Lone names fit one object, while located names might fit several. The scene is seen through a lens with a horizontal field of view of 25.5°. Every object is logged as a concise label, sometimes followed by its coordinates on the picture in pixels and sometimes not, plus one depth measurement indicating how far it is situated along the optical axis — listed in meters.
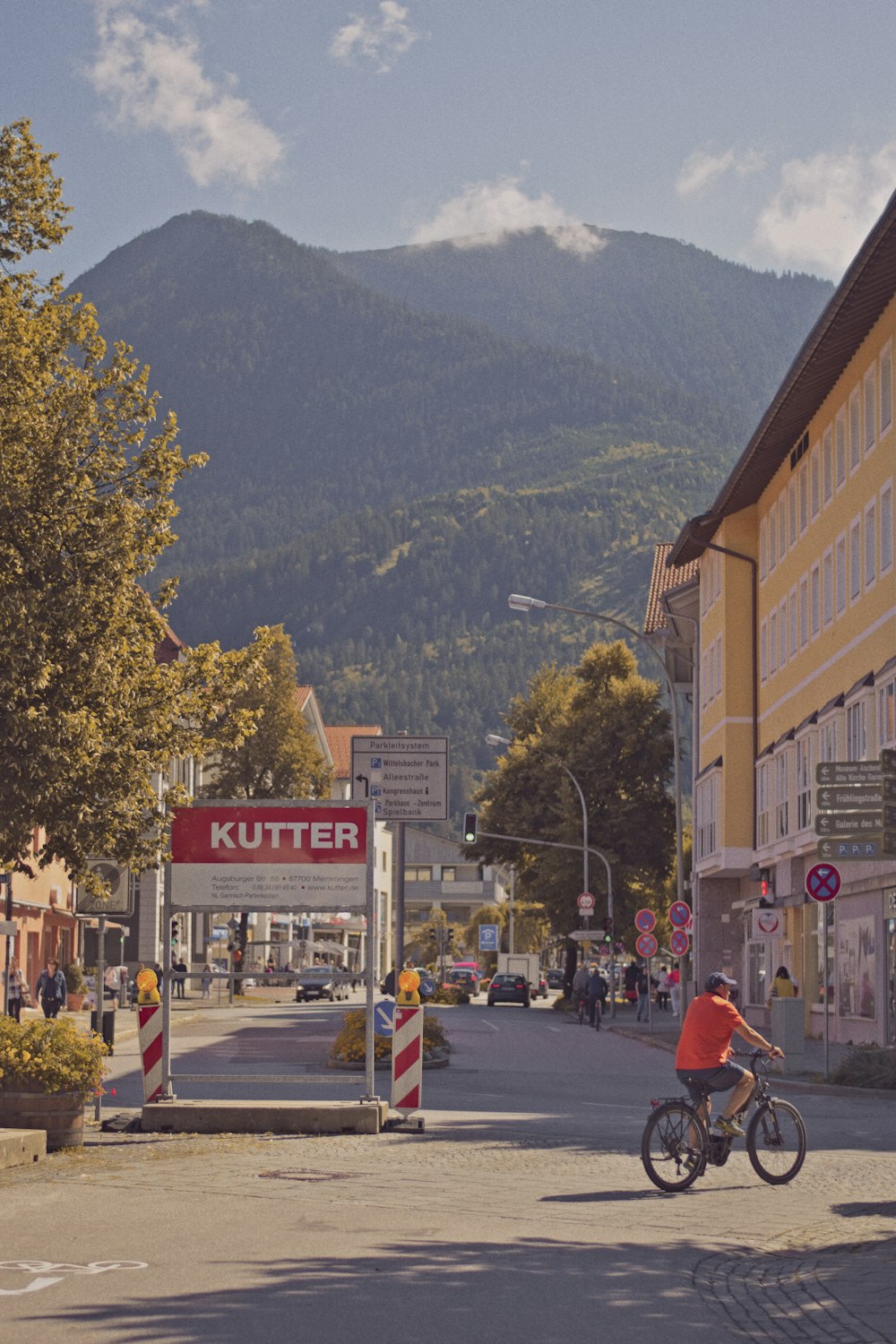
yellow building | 35.47
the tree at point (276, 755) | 81.31
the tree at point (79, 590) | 17.77
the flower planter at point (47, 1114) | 15.95
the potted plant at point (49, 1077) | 15.84
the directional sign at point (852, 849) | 25.89
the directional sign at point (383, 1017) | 22.19
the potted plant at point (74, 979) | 59.38
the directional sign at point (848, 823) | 25.44
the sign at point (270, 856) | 18.80
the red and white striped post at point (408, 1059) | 18.25
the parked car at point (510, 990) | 75.88
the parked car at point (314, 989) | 75.38
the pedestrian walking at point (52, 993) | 42.50
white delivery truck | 90.81
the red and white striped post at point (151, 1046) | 18.66
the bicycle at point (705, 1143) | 14.05
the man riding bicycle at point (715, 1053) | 14.50
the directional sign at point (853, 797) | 25.52
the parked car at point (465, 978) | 94.69
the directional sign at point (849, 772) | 25.53
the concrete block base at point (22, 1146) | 14.73
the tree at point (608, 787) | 75.38
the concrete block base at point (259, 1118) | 17.89
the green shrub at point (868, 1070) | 26.27
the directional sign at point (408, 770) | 33.19
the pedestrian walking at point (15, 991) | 39.62
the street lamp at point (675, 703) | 45.58
